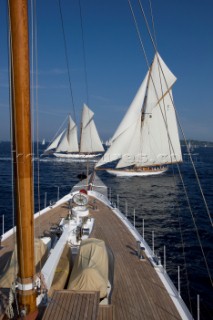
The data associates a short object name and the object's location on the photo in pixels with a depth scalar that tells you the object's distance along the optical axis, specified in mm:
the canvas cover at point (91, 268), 7539
